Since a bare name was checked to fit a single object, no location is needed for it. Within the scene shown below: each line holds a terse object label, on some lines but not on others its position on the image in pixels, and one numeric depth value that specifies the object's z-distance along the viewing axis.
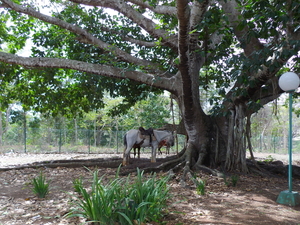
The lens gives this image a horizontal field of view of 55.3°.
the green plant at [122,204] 3.44
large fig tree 6.20
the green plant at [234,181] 6.46
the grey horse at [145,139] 9.95
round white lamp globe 5.25
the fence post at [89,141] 20.25
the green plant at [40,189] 5.08
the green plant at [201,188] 5.57
